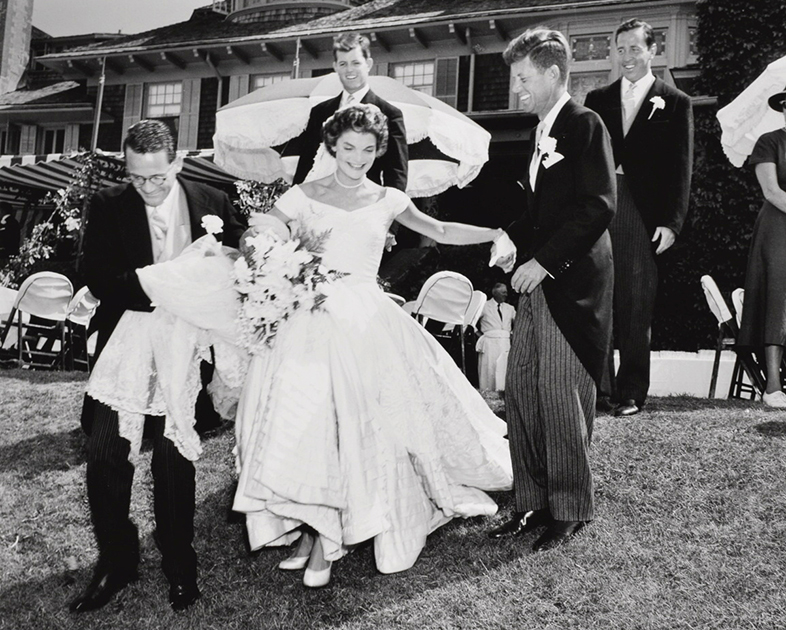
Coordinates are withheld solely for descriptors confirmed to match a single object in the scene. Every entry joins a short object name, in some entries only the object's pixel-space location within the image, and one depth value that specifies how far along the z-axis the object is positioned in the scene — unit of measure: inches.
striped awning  539.9
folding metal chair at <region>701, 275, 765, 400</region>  253.6
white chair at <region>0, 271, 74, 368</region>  354.9
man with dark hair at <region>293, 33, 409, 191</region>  185.5
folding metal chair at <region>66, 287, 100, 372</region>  360.2
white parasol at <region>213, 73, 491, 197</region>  282.7
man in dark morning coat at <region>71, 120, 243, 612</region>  129.8
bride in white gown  132.1
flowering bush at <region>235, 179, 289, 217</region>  442.9
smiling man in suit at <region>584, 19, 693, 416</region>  193.6
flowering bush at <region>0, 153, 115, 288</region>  457.4
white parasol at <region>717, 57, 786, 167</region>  230.4
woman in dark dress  217.2
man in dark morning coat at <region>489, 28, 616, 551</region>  139.9
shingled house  692.7
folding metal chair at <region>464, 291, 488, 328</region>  339.6
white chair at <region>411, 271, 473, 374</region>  330.6
